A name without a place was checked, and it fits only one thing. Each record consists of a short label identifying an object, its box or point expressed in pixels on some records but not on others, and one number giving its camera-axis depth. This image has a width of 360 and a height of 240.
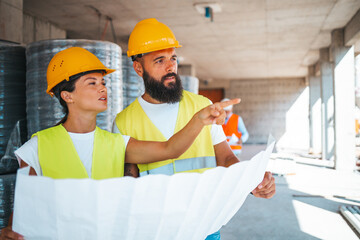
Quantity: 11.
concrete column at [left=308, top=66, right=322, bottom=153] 16.67
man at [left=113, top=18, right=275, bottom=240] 1.94
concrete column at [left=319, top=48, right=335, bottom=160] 13.45
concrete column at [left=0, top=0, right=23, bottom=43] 4.87
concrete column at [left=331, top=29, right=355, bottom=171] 10.38
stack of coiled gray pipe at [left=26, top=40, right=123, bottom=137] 3.06
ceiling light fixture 8.35
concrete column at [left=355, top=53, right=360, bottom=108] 15.69
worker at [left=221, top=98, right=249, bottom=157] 7.62
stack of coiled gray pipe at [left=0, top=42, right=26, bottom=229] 2.95
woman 1.49
